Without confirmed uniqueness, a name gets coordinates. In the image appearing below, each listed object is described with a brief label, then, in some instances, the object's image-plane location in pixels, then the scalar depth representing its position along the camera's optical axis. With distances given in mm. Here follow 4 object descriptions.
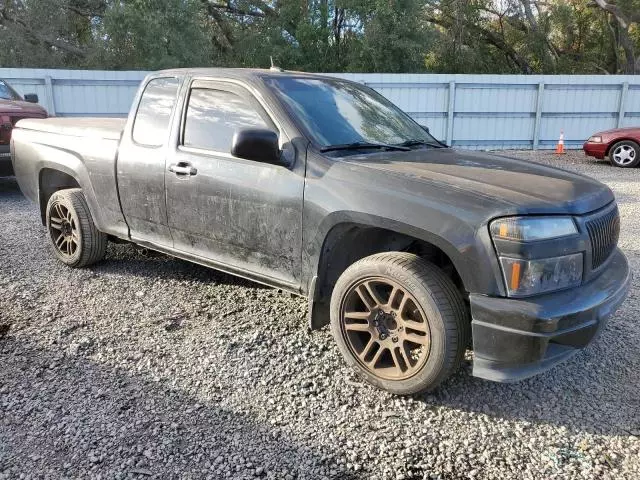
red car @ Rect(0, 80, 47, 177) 7957
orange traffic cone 15066
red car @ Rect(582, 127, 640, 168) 12297
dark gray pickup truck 2668
